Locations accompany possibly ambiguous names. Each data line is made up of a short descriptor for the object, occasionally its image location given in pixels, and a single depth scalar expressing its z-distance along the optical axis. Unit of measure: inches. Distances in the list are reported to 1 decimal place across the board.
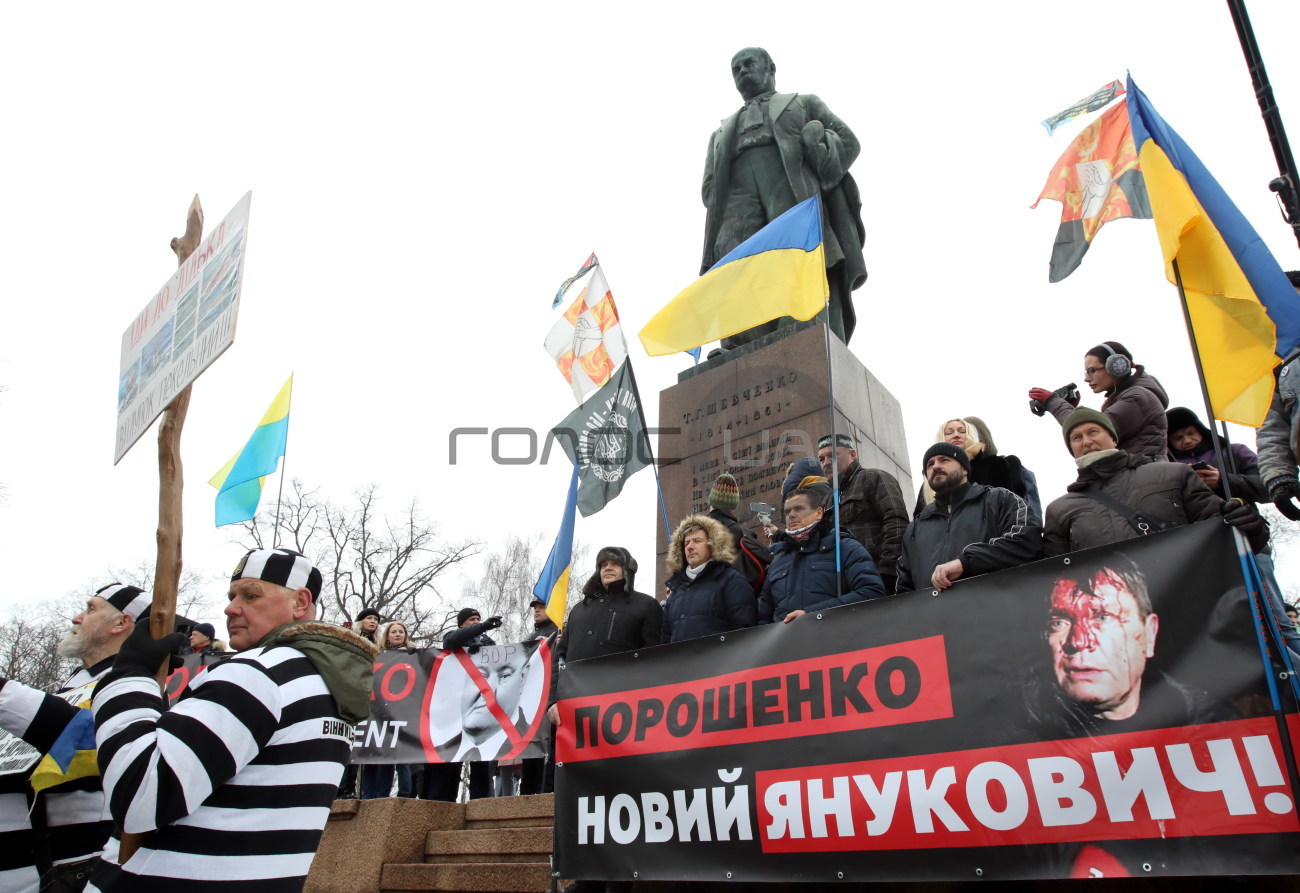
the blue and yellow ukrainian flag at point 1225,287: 149.3
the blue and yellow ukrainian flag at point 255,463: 346.0
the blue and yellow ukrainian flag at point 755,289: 221.9
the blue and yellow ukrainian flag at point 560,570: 265.4
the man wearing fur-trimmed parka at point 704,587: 199.5
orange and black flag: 223.6
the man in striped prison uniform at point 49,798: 121.2
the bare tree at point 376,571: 1206.3
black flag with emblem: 282.7
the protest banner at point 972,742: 111.7
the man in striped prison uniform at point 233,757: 88.7
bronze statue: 404.2
